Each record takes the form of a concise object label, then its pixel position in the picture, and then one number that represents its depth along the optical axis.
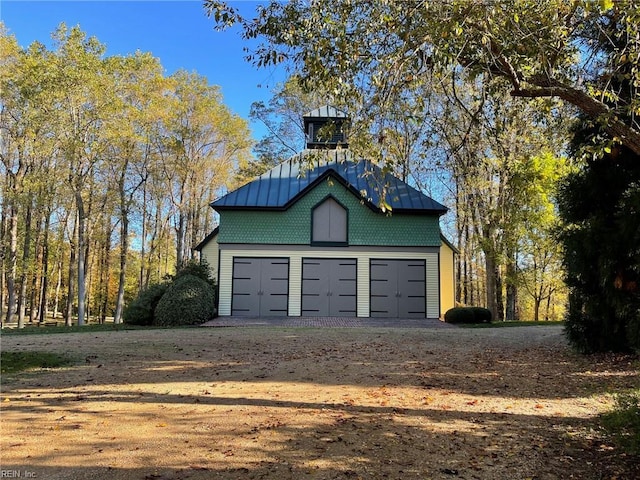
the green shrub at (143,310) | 17.75
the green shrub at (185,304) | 17.02
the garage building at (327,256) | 20.14
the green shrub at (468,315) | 18.20
